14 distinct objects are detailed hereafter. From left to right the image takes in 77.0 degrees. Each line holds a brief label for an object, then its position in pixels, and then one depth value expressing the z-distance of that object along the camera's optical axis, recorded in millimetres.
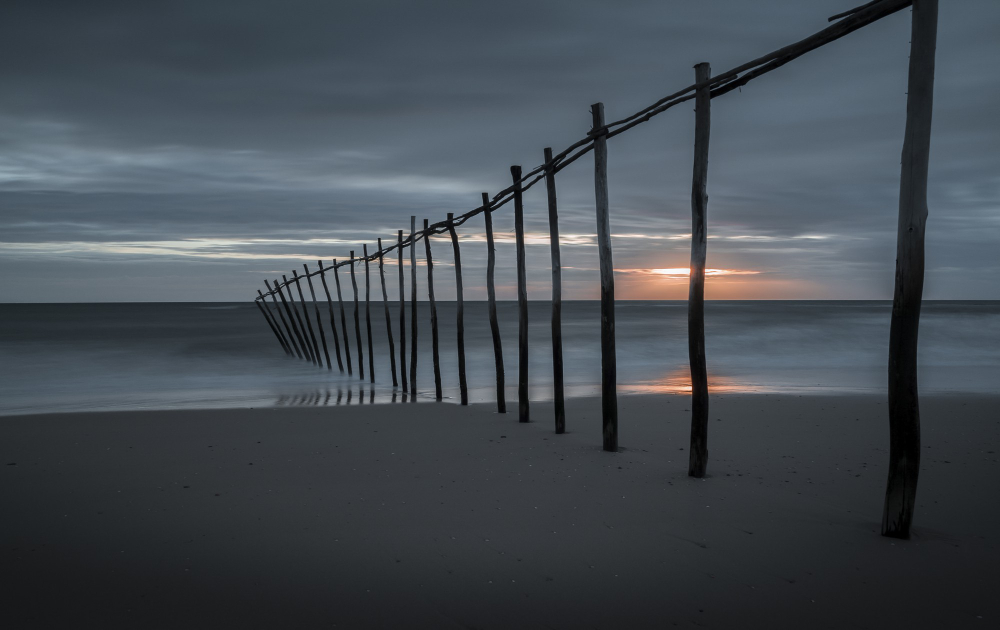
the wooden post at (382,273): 12855
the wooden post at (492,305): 8531
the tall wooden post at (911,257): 3252
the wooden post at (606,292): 5938
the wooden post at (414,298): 11477
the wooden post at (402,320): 12164
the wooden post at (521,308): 7711
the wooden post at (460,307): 9781
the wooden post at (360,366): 15461
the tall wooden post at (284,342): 23109
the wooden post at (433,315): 10719
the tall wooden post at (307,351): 19944
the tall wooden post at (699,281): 4727
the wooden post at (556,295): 6875
